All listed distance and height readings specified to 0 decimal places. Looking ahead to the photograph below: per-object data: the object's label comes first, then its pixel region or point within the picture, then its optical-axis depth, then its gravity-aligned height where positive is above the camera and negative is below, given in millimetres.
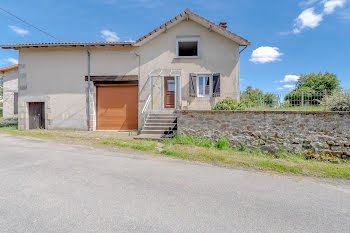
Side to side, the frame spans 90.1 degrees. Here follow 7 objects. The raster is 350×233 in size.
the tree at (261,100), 9263 +789
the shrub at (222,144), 7009 -1216
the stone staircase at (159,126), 8351 -629
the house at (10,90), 16828 +2293
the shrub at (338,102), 7363 +569
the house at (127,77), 10898 +2376
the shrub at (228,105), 8742 +461
